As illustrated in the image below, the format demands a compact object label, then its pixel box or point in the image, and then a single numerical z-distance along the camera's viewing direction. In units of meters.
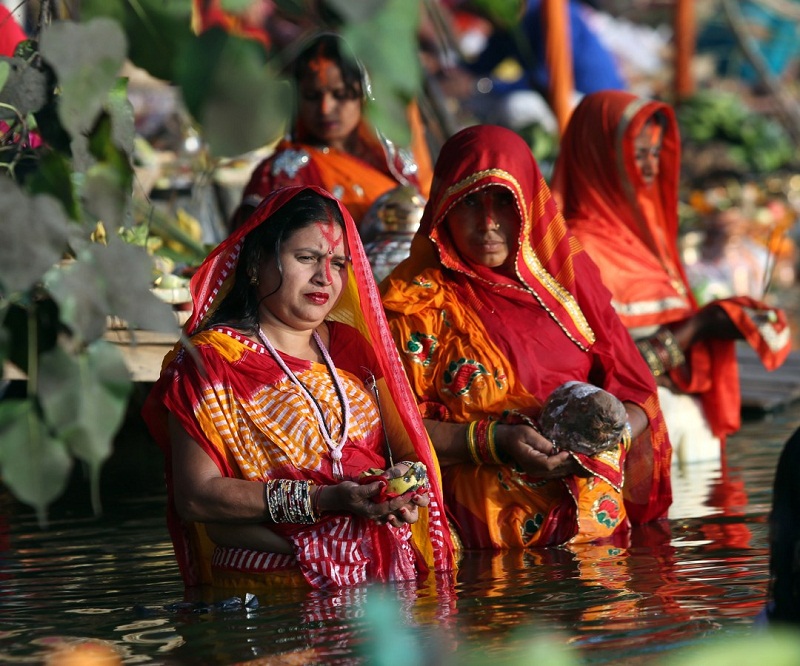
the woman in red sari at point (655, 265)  12.37
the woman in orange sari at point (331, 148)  12.83
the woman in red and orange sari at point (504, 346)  9.59
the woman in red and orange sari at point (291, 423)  7.82
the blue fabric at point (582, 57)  30.17
